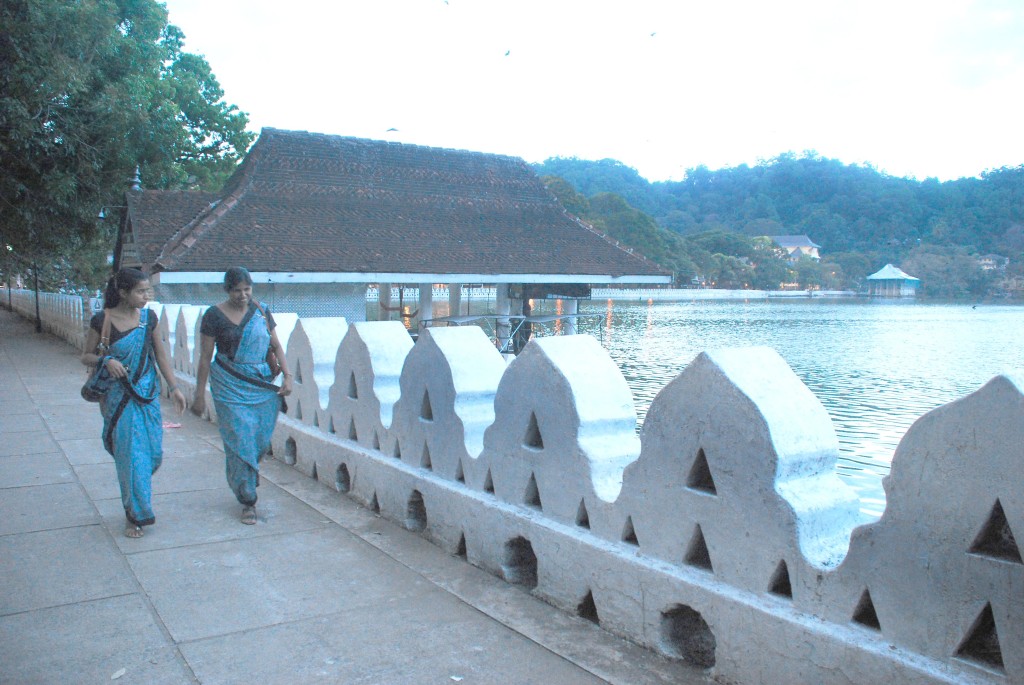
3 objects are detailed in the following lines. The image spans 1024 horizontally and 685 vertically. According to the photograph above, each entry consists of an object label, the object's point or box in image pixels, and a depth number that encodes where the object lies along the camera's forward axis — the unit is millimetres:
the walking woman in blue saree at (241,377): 5344
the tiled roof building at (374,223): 17312
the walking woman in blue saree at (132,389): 5035
